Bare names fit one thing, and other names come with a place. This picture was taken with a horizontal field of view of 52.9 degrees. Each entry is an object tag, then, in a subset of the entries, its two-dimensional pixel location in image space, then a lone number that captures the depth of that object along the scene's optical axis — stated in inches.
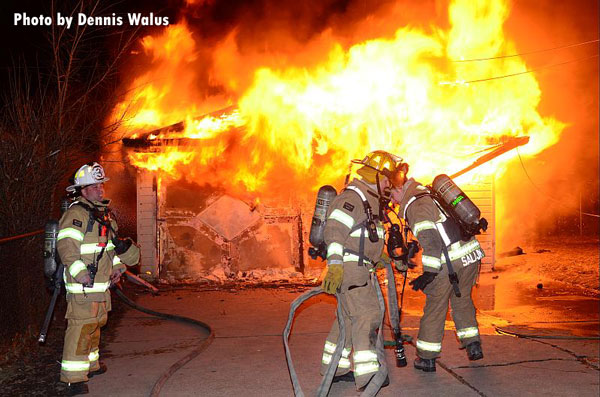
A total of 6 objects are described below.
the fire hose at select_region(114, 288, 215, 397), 207.5
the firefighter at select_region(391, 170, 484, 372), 225.8
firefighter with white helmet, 208.2
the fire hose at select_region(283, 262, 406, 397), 191.2
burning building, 421.7
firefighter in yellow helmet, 196.5
